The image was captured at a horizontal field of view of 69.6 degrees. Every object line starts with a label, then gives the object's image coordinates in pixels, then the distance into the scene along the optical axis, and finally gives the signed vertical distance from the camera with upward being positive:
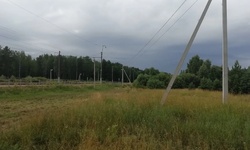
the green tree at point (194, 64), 65.70 +5.81
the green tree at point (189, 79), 45.63 +0.15
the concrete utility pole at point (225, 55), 7.13 +1.01
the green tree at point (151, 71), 51.17 +2.44
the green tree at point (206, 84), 43.62 -1.04
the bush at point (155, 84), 35.31 -0.94
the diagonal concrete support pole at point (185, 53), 7.12 +1.08
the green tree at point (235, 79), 42.69 +0.27
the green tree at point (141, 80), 38.32 -0.30
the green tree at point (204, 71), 52.23 +2.59
